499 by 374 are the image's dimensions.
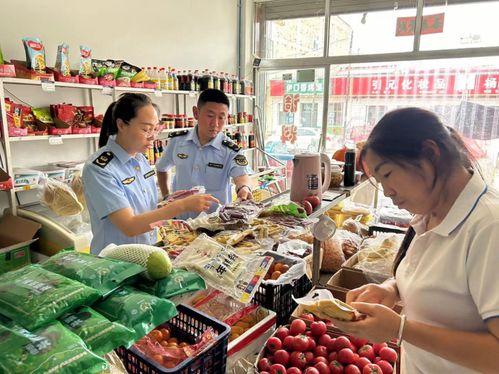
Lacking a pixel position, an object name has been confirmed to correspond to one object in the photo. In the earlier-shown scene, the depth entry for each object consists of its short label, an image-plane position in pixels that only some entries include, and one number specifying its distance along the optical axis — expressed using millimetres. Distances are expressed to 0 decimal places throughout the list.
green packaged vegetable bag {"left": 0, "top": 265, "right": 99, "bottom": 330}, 716
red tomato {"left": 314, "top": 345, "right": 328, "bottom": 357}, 1372
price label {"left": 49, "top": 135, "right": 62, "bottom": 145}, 2883
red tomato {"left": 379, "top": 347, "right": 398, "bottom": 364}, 1364
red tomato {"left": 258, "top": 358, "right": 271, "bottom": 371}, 1238
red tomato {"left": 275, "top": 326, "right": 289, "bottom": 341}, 1378
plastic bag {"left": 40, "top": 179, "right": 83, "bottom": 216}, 2757
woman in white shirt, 772
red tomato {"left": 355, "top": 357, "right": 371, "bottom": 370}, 1318
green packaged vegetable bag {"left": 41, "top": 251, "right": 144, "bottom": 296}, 861
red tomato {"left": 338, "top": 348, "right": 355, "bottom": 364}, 1328
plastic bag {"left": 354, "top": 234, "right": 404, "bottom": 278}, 1816
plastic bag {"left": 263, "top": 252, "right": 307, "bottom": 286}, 1355
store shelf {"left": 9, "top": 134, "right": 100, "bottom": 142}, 2688
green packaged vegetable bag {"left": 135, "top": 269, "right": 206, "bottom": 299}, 936
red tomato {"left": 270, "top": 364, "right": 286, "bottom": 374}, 1230
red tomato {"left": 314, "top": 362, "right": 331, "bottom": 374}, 1290
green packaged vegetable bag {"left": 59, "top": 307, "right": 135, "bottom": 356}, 718
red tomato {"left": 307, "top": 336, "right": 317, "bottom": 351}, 1387
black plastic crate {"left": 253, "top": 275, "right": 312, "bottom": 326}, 1381
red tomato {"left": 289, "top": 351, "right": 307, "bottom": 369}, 1312
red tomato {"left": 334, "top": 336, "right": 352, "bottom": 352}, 1388
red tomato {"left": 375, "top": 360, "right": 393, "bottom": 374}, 1326
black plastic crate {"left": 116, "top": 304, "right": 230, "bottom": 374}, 900
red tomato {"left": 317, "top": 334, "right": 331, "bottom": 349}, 1415
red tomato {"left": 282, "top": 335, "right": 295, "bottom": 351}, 1344
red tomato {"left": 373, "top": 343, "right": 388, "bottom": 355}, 1415
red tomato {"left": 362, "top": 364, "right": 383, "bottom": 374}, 1288
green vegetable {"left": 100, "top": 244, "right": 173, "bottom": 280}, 962
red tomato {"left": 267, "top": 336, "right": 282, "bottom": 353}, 1314
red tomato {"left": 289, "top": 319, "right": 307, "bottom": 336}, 1418
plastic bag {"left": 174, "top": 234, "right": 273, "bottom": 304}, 1043
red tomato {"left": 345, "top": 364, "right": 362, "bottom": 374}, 1279
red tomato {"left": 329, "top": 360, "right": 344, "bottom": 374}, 1295
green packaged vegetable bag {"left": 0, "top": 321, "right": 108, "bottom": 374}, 621
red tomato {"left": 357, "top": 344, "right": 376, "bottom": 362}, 1376
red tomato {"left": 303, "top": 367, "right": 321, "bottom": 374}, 1253
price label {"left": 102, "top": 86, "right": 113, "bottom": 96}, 3245
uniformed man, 2594
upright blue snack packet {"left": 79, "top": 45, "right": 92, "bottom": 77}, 3085
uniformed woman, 1688
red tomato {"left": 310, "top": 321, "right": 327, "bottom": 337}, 1444
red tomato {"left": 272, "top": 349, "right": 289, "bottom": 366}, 1284
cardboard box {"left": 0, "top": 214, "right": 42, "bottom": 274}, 2656
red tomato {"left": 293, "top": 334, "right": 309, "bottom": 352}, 1339
